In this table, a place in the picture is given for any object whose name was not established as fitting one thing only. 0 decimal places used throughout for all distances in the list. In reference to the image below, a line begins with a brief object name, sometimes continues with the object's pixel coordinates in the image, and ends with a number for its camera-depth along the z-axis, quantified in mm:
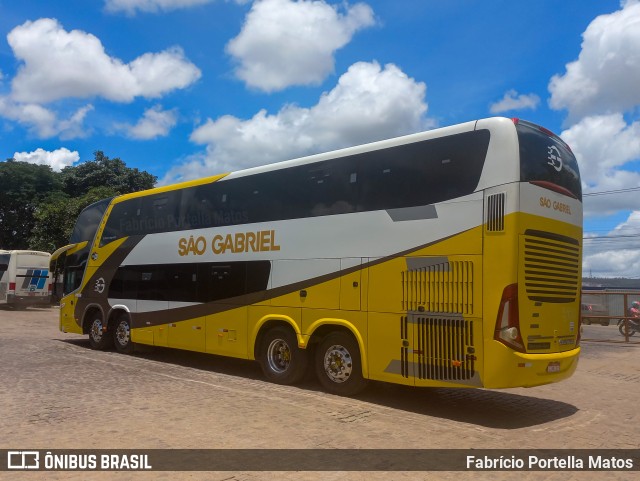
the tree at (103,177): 39156
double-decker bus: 7242
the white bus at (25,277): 27844
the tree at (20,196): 39938
